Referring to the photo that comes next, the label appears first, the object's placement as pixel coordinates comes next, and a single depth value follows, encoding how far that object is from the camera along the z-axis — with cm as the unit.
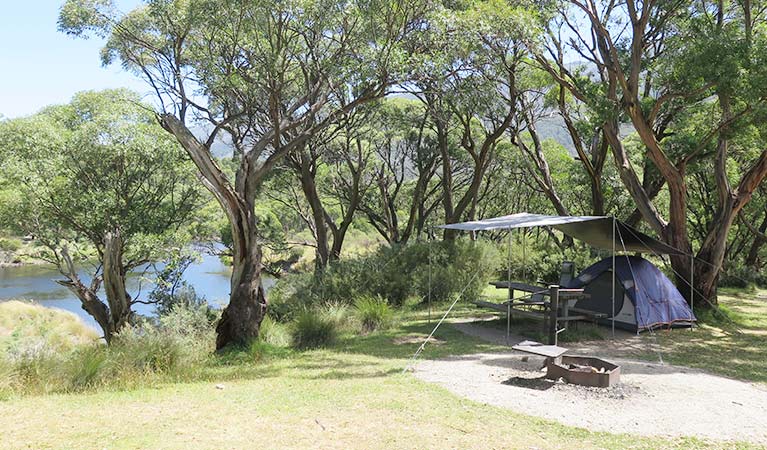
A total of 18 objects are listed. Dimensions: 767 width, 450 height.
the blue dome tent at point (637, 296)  1016
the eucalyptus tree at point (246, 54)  893
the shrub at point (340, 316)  1029
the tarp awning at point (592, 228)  982
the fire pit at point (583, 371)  612
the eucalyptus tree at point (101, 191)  1224
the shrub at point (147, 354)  662
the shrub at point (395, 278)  1333
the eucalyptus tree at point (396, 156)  1995
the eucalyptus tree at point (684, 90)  910
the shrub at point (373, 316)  1068
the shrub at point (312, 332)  904
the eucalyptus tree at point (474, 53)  979
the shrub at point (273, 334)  929
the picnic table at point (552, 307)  843
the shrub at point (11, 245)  2809
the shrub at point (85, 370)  615
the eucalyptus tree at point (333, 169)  1716
